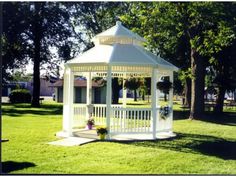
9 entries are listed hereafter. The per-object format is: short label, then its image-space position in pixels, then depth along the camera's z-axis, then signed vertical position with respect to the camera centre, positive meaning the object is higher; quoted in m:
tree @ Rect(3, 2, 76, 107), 21.69 +4.25
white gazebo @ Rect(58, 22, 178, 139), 12.17 +1.11
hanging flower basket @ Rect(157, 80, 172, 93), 13.28 +0.49
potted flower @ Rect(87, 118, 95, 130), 13.83 -0.86
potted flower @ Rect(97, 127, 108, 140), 11.92 -1.03
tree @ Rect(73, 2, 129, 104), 21.78 +5.50
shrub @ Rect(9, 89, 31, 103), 22.03 +0.20
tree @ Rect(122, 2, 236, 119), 17.48 +3.62
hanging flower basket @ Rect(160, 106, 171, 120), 12.95 -0.42
